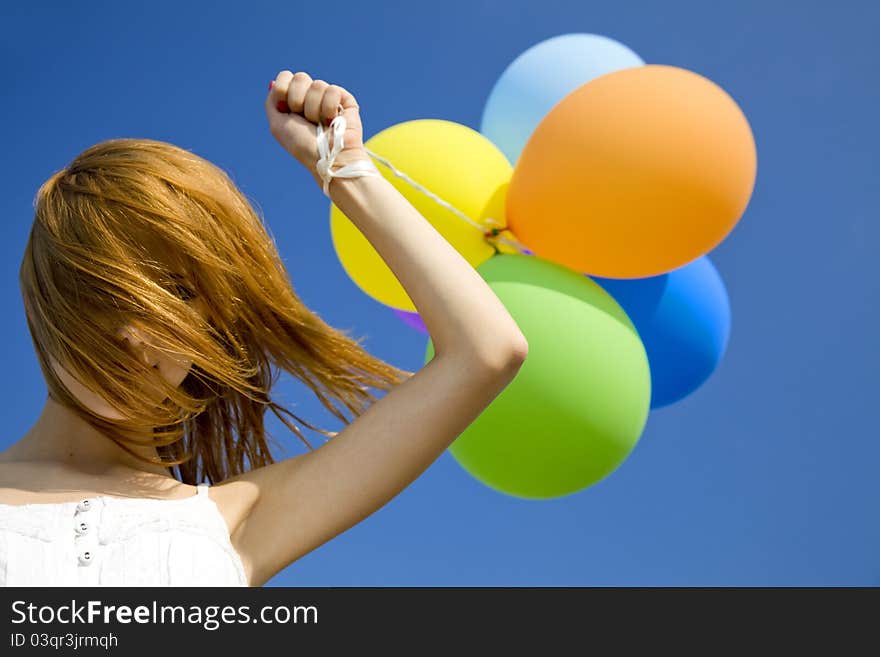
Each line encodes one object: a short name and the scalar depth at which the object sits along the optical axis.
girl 1.28
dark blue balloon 2.76
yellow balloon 2.55
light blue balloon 3.00
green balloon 2.20
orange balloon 2.27
